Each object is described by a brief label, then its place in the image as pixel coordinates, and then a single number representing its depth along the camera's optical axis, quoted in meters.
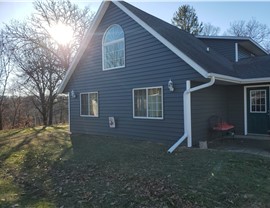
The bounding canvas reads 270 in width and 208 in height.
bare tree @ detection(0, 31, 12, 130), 19.70
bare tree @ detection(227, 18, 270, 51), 27.71
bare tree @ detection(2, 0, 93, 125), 17.91
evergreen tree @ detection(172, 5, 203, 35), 24.64
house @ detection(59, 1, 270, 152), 6.90
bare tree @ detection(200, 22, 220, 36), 27.81
